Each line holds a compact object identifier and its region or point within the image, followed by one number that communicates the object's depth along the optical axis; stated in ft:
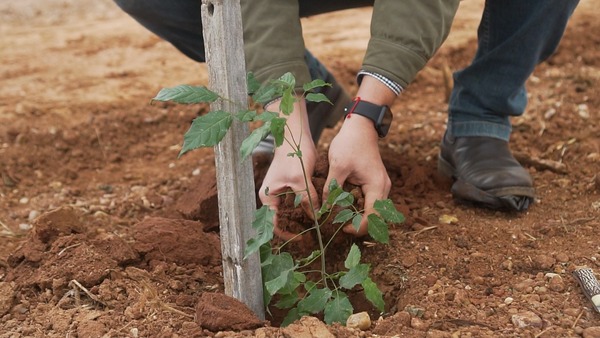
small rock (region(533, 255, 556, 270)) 5.58
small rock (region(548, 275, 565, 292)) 5.38
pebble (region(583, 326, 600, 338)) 5.03
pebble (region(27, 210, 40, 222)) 6.62
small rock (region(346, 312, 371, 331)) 5.15
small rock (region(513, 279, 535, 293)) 5.41
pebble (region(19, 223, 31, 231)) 6.47
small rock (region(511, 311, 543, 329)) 5.12
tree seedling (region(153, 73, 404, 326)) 4.90
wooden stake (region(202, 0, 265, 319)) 4.94
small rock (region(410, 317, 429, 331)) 5.14
